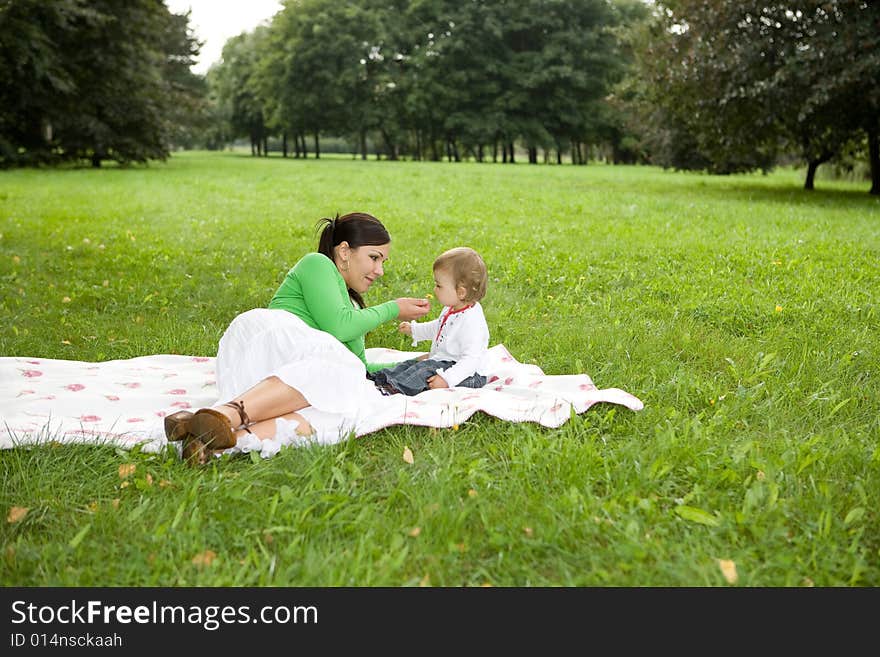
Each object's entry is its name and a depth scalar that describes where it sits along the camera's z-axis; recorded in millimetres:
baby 4348
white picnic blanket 3619
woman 3428
